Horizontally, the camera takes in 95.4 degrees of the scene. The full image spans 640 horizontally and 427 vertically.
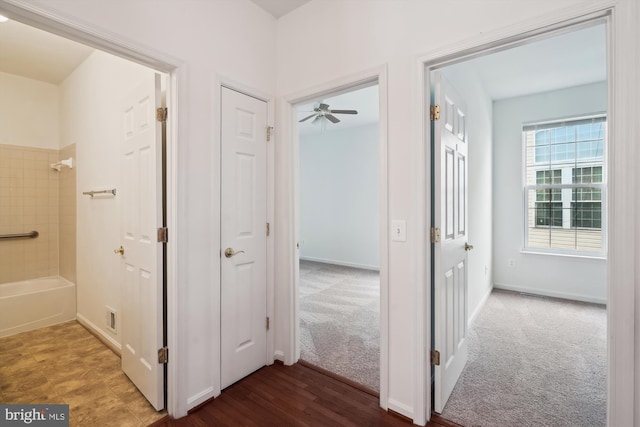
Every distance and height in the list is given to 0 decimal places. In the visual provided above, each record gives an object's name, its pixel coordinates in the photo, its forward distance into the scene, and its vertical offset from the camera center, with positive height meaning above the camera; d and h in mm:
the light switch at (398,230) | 1781 -122
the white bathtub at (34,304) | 2900 -982
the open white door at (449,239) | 1807 -202
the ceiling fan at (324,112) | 3961 +1377
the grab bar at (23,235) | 3346 -286
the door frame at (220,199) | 1951 +87
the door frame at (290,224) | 2352 -108
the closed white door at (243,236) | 2031 -187
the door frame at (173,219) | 1739 -49
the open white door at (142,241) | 1785 -199
